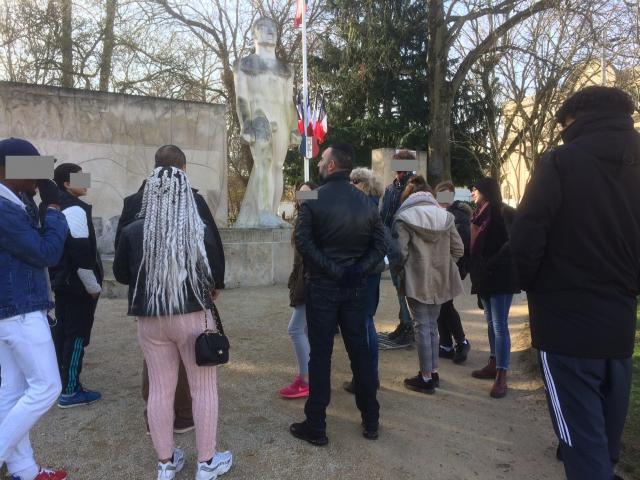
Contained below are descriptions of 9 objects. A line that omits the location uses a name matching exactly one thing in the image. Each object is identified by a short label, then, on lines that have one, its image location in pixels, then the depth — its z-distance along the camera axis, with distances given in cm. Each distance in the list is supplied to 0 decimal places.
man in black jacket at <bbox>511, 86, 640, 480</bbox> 207
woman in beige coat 401
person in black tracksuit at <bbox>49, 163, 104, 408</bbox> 349
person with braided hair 247
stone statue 845
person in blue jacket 235
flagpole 1066
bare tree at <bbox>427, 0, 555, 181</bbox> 1605
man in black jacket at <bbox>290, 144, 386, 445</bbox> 312
